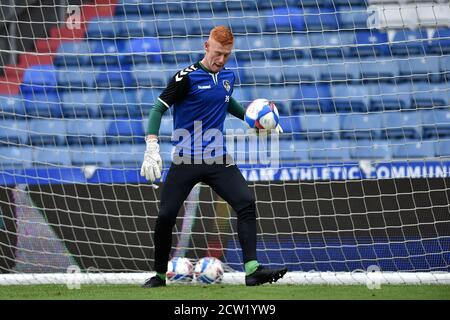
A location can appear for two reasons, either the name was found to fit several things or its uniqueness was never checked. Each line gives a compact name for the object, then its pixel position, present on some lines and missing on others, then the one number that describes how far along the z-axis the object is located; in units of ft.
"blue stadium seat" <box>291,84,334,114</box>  60.71
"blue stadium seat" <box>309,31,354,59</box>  61.00
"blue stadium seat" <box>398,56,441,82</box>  57.37
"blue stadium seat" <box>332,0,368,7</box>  61.16
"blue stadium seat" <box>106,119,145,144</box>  60.64
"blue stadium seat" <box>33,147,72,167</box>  59.41
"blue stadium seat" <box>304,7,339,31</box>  62.18
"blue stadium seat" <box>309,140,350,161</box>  58.57
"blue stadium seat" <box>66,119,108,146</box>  60.39
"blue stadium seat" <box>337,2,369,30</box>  60.54
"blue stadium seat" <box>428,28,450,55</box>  56.08
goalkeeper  38.32
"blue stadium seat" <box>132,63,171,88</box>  61.67
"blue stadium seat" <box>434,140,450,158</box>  58.13
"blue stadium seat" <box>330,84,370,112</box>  61.52
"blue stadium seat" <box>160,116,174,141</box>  63.21
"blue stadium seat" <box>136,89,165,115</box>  62.13
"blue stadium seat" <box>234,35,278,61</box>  66.13
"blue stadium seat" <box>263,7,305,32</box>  61.93
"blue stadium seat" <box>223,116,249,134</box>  60.29
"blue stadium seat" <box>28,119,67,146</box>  60.70
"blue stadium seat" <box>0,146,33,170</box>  56.03
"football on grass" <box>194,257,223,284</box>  45.88
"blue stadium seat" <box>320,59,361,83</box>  60.85
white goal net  52.29
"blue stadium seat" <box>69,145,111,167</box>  59.52
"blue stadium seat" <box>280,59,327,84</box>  61.26
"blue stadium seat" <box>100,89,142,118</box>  59.98
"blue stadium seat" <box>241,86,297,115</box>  62.34
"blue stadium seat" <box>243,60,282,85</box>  61.62
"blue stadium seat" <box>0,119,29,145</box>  59.70
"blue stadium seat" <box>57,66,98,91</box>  60.18
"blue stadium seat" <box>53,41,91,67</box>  62.52
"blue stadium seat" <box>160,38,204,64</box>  61.72
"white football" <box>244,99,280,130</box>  38.86
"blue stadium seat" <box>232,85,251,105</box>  62.75
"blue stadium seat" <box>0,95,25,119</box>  60.20
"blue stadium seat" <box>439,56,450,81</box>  55.11
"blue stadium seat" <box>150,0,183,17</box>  62.33
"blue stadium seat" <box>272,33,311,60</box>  64.62
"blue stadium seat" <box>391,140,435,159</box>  58.44
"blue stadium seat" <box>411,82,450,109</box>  59.31
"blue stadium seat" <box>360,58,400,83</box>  59.98
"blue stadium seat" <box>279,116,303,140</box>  60.03
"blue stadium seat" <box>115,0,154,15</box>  62.44
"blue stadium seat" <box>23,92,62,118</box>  61.52
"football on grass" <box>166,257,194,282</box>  45.80
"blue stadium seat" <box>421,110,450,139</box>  59.32
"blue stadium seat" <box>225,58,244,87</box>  61.00
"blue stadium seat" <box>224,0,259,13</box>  61.11
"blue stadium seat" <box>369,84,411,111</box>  61.46
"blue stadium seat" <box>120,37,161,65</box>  62.00
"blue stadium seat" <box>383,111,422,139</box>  61.11
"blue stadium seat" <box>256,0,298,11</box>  61.62
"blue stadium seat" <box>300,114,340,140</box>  60.09
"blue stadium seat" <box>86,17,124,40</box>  61.31
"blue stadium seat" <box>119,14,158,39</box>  62.34
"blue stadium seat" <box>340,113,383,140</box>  59.88
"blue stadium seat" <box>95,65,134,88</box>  59.97
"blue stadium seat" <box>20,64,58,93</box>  62.18
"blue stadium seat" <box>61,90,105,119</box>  61.46
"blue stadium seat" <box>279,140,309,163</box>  58.39
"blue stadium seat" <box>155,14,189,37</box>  63.21
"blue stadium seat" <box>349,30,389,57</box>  60.03
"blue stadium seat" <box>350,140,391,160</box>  58.95
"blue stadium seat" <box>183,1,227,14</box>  62.08
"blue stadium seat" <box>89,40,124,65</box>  60.18
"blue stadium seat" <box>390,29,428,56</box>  59.57
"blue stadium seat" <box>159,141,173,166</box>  59.26
